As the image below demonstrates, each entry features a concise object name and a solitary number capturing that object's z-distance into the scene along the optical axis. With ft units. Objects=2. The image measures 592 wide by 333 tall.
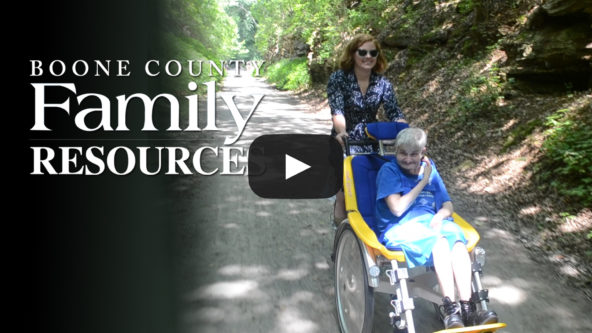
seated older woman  8.46
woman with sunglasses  13.05
